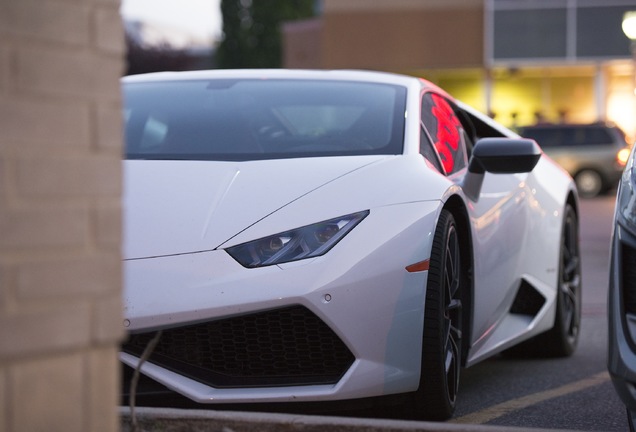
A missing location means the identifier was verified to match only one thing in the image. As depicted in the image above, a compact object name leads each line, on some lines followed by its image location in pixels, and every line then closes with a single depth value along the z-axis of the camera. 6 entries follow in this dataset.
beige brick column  2.77
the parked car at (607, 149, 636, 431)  4.26
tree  76.75
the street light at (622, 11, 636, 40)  28.54
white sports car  4.92
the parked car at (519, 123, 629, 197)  33.01
